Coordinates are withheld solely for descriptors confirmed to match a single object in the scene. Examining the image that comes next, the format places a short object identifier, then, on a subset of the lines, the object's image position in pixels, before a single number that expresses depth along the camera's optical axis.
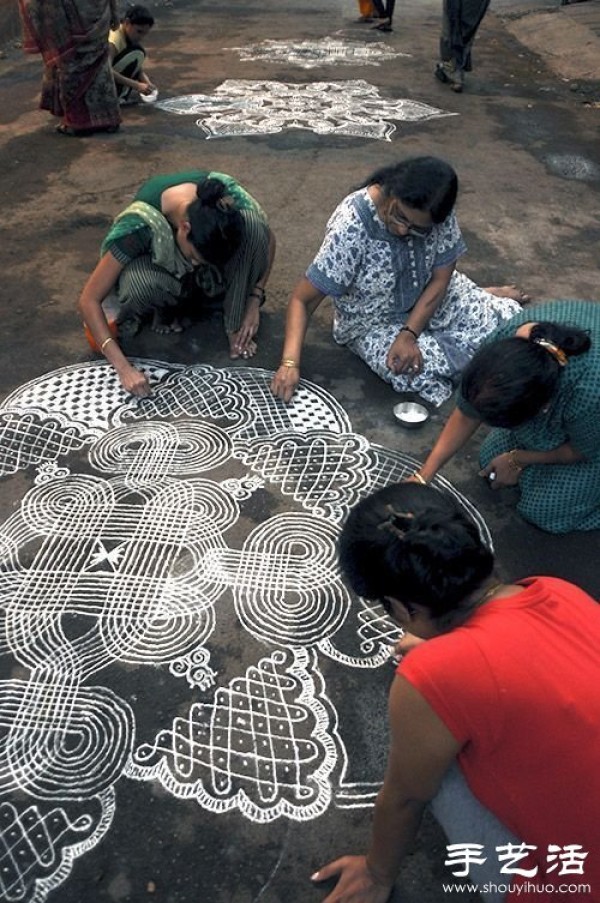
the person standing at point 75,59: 5.56
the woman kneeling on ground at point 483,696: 1.22
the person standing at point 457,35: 7.47
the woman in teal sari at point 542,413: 2.09
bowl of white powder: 3.13
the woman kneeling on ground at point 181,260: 2.85
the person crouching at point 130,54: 6.36
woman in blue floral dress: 2.73
